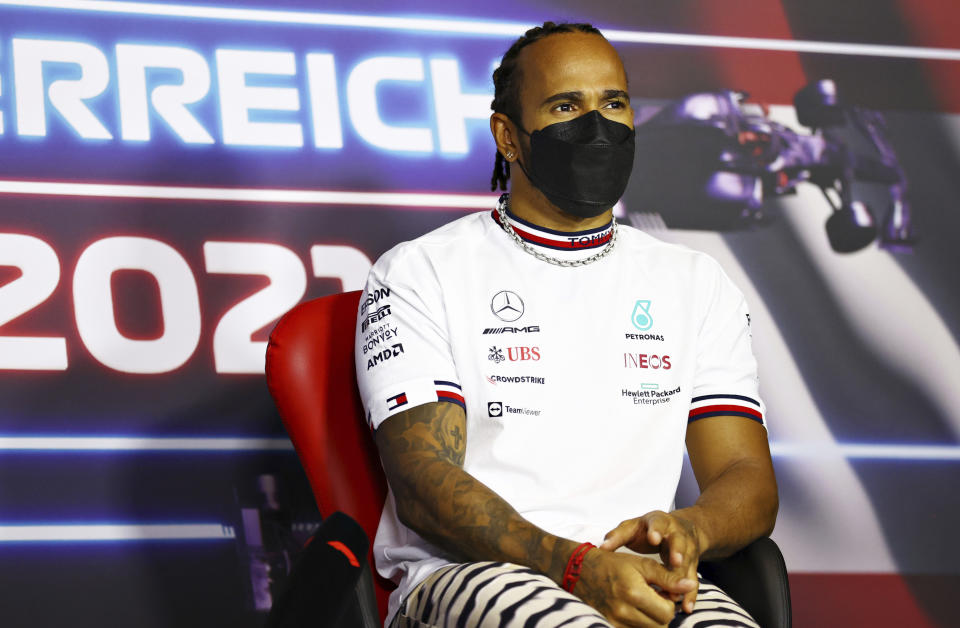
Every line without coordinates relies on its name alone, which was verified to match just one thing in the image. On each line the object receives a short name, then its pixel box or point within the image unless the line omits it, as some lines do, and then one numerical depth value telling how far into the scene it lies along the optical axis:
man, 6.63
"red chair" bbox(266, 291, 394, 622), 6.81
